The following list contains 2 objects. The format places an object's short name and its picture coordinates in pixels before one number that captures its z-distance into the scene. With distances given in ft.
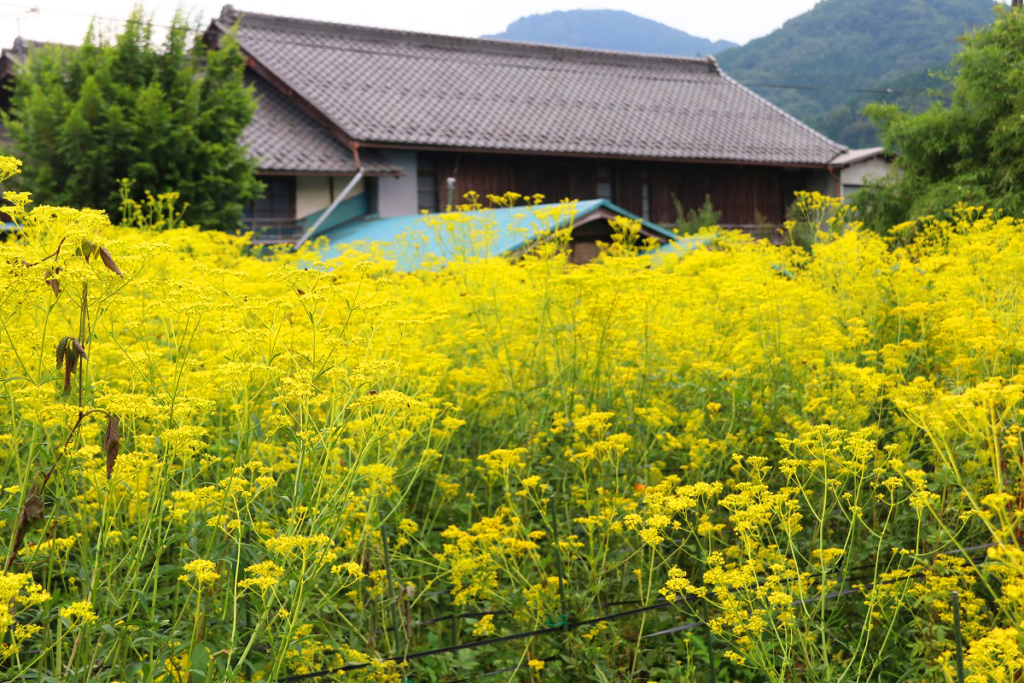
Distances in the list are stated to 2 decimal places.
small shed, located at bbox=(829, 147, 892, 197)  72.43
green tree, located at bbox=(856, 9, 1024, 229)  35.60
